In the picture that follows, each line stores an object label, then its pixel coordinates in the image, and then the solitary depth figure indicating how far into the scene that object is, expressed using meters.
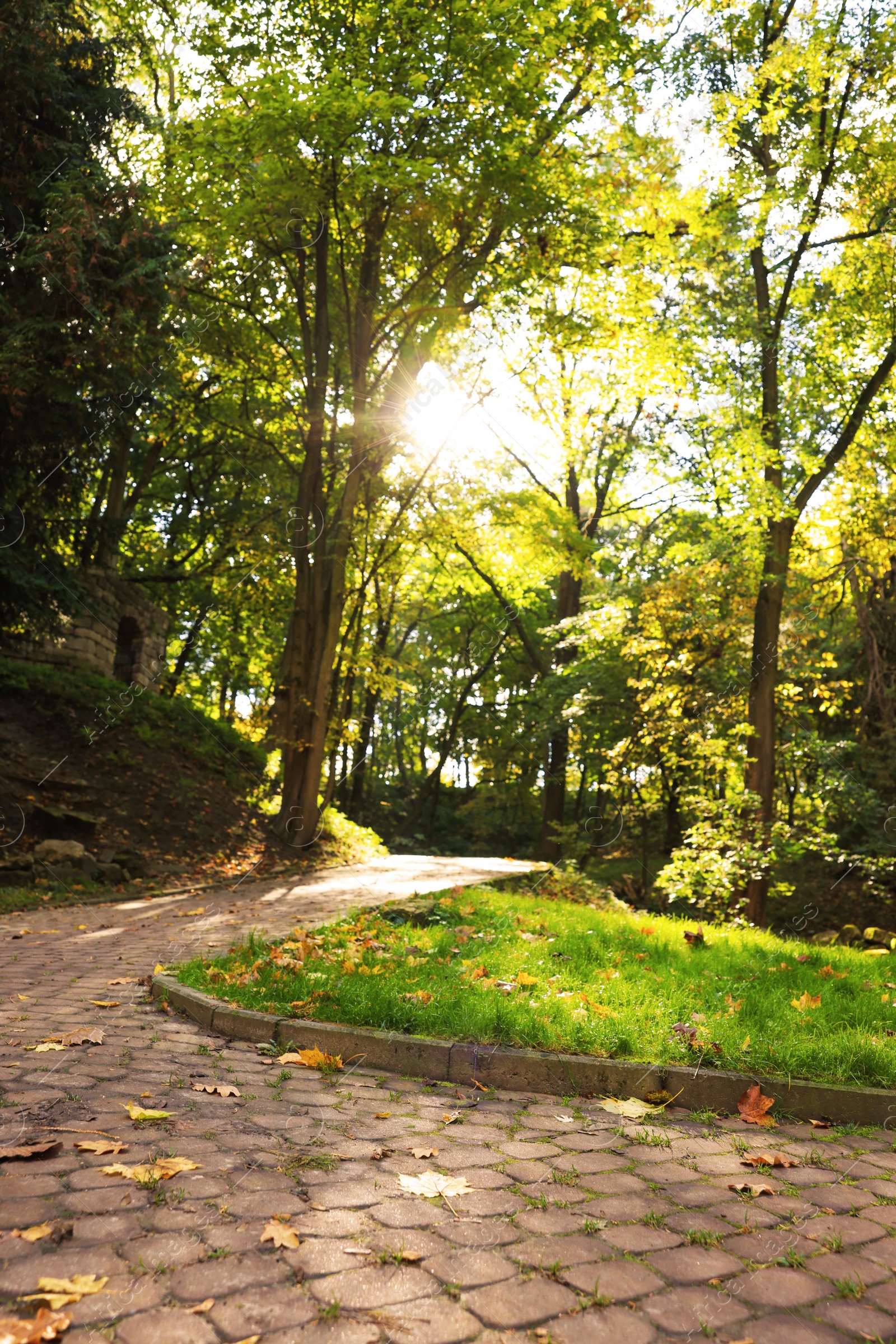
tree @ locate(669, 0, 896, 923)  13.73
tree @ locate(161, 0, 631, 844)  11.53
